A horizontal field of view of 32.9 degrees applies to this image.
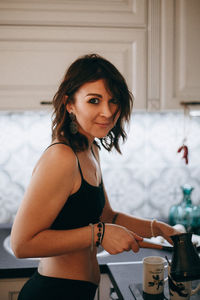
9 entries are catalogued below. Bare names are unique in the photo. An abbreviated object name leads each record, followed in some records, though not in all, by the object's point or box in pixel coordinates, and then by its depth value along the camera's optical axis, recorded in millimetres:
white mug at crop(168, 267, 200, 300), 983
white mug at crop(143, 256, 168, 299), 1022
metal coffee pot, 903
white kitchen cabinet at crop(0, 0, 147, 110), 1531
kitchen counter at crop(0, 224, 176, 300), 1191
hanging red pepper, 1830
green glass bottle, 1845
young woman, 903
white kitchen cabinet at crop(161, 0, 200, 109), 1612
